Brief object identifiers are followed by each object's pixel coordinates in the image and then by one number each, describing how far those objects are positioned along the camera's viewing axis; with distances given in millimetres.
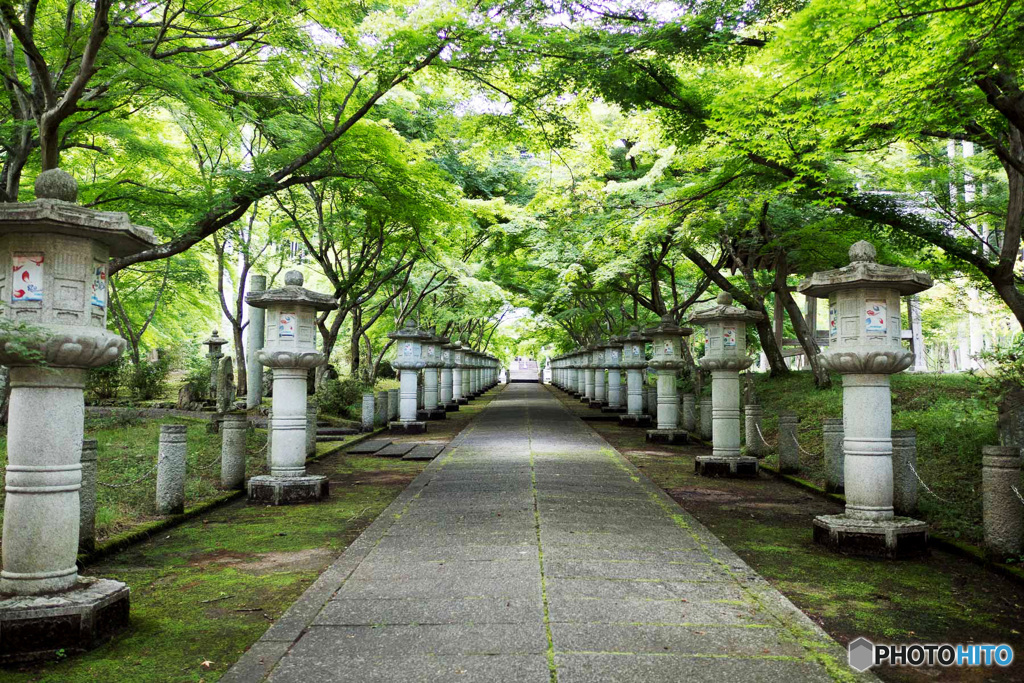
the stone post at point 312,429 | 11609
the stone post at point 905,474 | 6844
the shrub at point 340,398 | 18984
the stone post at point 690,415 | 16266
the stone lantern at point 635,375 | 18812
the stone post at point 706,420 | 14844
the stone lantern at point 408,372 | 16812
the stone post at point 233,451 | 8570
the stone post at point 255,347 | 17608
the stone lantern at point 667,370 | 14648
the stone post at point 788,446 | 10055
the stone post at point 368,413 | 15969
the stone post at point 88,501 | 5352
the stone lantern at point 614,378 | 20984
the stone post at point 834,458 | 8359
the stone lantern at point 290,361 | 8445
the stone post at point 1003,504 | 5414
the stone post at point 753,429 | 11552
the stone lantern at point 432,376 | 18391
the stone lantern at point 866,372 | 6074
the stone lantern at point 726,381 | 10164
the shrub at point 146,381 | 19406
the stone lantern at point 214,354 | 20344
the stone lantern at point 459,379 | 27438
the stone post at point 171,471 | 6871
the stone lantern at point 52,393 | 3814
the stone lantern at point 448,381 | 23047
